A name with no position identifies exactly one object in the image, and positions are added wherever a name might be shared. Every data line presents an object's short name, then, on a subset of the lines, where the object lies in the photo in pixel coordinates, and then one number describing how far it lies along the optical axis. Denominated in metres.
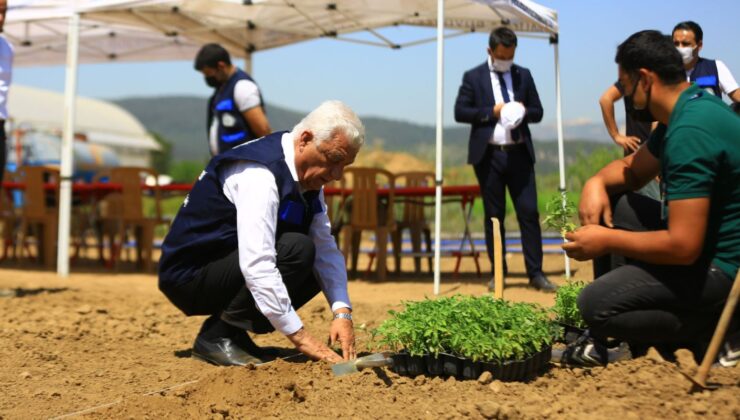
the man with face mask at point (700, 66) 5.88
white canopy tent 8.04
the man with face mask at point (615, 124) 6.05
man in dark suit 7.08
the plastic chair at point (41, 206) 10.23
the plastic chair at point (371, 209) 8.66
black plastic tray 3.33
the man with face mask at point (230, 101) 6.84
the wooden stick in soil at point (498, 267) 3.95
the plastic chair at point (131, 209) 9.96
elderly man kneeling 3.63
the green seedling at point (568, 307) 4.05
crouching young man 3.03
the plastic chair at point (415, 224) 9.31
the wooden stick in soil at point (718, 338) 2.91
